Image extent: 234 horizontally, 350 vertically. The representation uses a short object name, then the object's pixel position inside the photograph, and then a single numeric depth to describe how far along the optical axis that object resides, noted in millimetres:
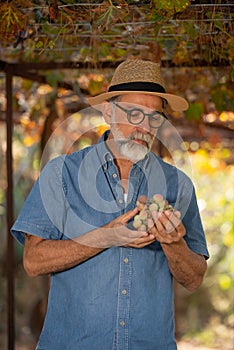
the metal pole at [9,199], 4207
